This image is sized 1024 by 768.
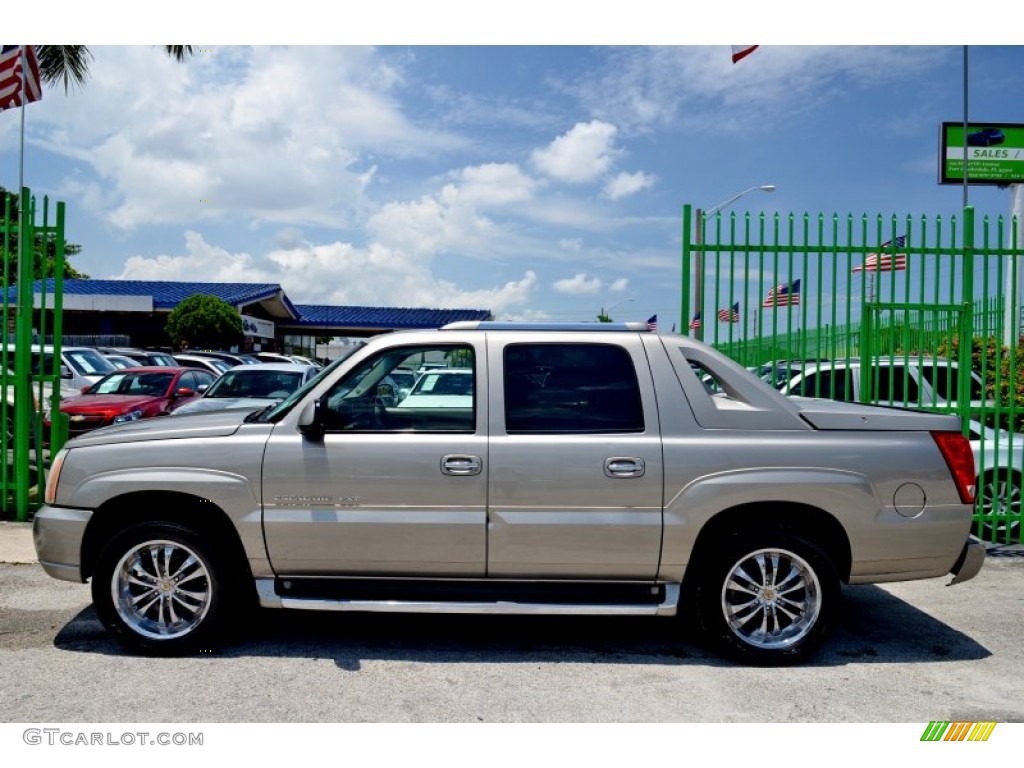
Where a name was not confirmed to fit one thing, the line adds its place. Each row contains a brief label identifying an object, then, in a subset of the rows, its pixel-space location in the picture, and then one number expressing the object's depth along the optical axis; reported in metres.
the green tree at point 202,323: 39.53
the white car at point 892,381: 7.22
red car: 11.52
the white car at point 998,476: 7.37
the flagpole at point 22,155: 10.09
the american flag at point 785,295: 6.91
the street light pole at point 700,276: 7.15
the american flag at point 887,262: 7.23
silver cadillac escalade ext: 4.46
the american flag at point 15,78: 10.28
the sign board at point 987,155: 26.58
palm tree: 16.50
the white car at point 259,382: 11.66
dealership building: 41.50
